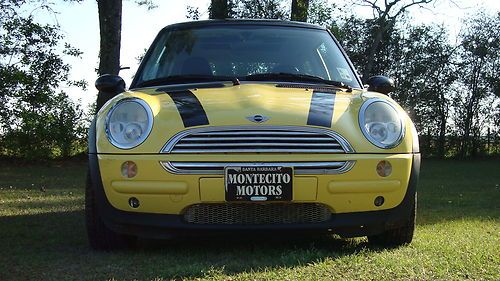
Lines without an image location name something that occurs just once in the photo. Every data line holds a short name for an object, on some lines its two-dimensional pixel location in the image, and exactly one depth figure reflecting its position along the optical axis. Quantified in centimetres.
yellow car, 316
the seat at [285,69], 426
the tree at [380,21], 1906
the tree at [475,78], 1964
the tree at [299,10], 1458
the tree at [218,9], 1390
